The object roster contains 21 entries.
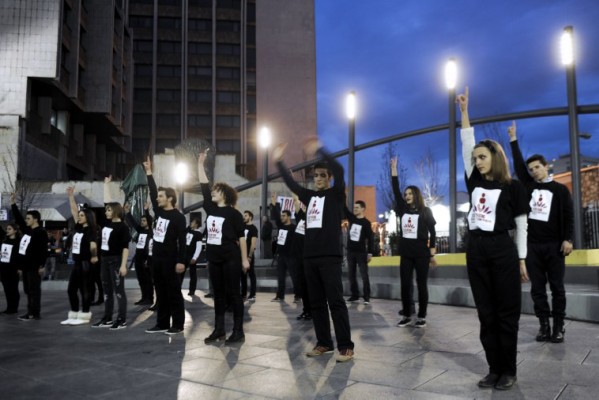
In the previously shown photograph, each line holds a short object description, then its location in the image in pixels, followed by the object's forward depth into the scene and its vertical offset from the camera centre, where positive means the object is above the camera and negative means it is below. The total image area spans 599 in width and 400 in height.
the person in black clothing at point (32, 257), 8.69 -0.45
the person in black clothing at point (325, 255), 5.02 -0.26
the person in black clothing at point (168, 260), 6.75 -0.40
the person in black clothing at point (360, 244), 9.63 -0.29
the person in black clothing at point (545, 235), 5.53 -0.08
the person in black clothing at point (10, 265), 9.13 -0.61
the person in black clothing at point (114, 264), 7.31 -0.49
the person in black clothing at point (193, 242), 11.55 -0.27
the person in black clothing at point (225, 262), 6.11 -0.40
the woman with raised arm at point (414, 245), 6.92 -0.23
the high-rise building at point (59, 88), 29.44 +9.55
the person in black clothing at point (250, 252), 10.80 -0.47
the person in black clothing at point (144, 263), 10.67 -0.70
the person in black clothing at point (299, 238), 8.94 -0.15
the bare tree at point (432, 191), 39.24 +3.12
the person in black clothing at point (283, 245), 9.54 -0.32
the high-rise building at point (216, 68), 60.69 +20.12
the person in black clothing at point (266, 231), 11.56 -0.03
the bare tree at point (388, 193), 47.75 +3.50
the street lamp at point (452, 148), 11.79 +2.05
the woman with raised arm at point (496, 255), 3.87 -0.21
